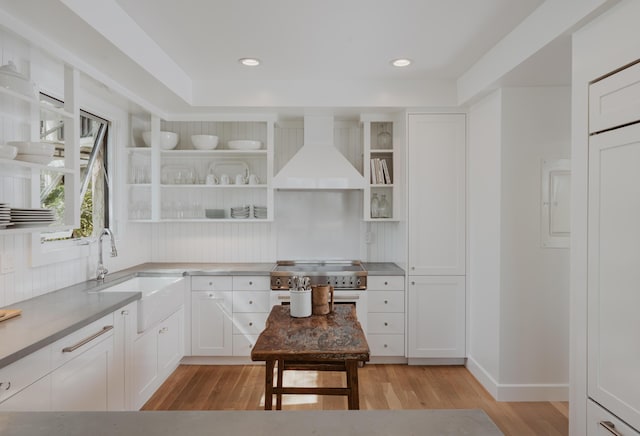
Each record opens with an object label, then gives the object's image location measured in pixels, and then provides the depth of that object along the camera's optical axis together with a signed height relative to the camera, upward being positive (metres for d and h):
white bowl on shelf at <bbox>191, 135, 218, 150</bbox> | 4.07 +0.73
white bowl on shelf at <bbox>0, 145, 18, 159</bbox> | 1.98 +0.31
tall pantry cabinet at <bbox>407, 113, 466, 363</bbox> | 3.84 -0.16
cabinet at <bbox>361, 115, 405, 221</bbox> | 4.06 +0.47
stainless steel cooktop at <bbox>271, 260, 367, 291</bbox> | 3.81 -0.60
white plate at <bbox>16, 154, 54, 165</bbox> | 2.17 +0.30
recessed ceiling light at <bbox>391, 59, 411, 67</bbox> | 3.25 +1.23
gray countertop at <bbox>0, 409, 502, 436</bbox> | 0.91 -0.49
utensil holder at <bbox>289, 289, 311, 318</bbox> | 2.43 -0.54
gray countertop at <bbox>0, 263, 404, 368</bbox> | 1.75 -0.55
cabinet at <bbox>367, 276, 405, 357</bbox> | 3.89 -0.97
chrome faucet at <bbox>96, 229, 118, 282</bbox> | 3.31 -0.34
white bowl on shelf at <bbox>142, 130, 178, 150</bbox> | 4.08 +0.75
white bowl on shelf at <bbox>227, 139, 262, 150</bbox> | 4.11 +0.70
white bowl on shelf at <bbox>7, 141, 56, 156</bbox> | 2.16 +0.35
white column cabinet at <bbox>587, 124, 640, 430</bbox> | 1.68 -0.25
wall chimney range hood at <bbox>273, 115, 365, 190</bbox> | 3.89 +0.40
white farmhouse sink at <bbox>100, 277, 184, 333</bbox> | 2.92 -0.68
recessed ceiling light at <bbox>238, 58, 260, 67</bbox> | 3.22 +1.22
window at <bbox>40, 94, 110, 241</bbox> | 2.89 +0.31
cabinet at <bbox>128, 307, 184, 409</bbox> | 2.86 -1.12
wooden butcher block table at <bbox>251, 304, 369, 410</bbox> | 1.87 -0.63
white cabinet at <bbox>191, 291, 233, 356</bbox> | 3.87 -1.07
